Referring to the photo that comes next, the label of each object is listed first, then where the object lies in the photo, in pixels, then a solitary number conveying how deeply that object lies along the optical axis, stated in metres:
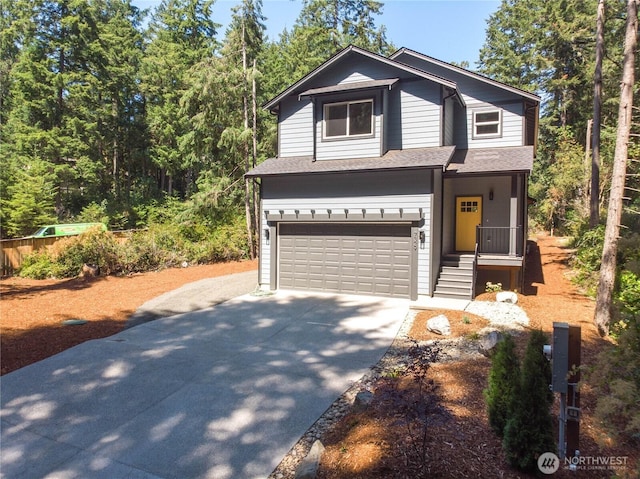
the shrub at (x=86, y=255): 15.52
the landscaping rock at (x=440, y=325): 8.16
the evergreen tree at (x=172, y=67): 30.64
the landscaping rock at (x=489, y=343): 6.45
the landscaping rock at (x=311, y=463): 3.53
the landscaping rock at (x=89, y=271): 15.27
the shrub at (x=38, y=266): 15.46
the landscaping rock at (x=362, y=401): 4.73
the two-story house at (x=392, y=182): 11.52
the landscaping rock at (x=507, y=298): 10.69
